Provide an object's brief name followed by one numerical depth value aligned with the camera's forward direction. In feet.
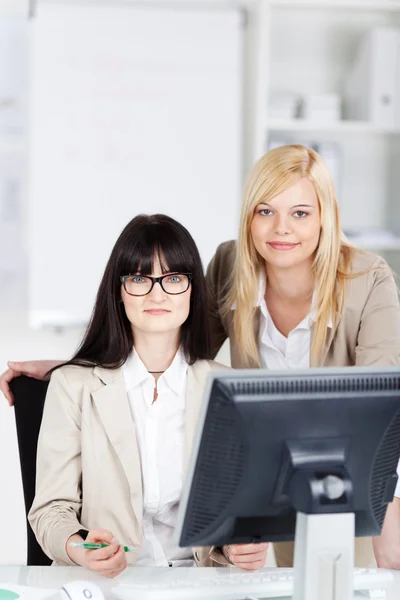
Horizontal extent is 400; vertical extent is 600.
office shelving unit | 10.32
